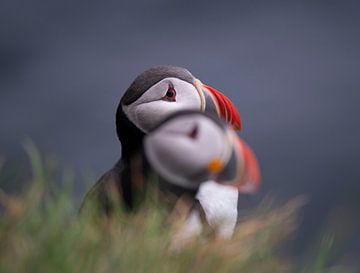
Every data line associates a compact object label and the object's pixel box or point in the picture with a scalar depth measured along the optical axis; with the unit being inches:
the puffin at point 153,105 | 318.0
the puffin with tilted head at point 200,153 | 252.4
